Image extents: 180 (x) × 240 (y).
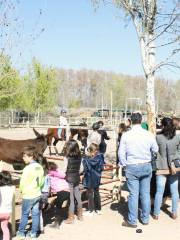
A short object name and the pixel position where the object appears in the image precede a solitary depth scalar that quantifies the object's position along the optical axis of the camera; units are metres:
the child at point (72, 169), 8.05
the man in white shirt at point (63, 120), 19.72
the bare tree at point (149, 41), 12.06
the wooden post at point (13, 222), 7.33
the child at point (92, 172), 8.55
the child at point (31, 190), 7.10
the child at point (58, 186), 8.05
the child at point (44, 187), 7.41
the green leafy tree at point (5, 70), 12.53
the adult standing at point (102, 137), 13.20
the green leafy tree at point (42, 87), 55.22
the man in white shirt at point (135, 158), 7.94
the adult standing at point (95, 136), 12.58
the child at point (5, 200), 6.71
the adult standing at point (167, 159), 8.43
